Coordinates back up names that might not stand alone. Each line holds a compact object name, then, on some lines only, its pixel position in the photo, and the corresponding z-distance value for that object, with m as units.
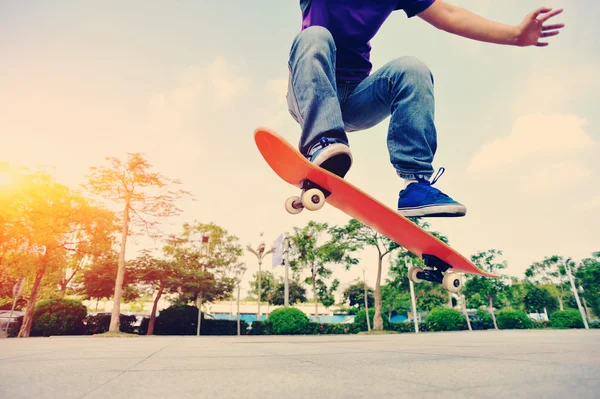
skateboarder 1.85
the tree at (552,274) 38.81
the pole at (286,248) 22.50
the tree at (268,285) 38.69
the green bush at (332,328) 19.92
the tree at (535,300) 34.81
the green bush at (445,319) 21.39
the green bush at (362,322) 21.67
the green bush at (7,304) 22.48
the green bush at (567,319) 21.64
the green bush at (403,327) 22.86
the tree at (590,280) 29.84
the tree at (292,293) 36.50
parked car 14.85
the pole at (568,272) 22.60
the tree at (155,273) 19.72
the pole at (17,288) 14.57
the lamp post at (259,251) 21.53
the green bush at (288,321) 17.66
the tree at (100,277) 18.89
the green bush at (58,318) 15.20
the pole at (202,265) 18.77
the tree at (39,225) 13.84
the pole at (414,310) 22.08
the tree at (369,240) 22.78
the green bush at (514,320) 23.61
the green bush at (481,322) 27.00
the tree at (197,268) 20.41
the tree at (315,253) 24.91
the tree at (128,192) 15.76
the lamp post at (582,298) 37.51
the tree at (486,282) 27.47
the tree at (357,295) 42.97
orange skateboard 1.91
